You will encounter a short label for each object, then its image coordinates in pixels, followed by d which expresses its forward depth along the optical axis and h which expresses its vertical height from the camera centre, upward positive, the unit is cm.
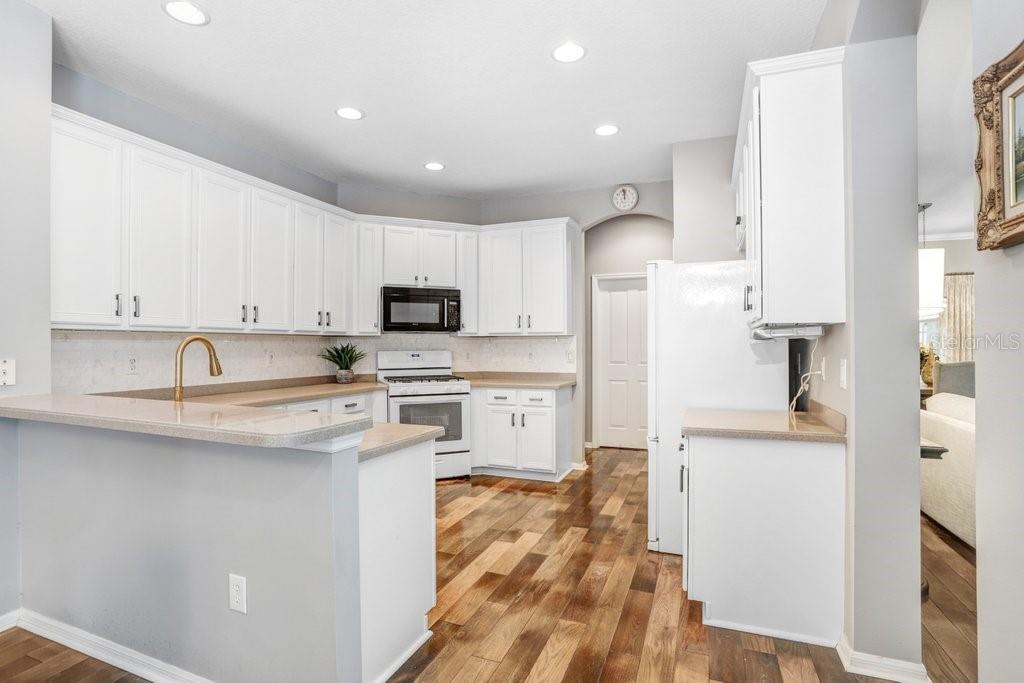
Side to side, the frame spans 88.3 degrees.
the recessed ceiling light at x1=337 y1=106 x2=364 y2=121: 339 +148
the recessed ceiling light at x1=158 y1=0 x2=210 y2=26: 232 +148
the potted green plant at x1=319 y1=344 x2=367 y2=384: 462 -16
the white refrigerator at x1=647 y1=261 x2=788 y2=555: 288 -14
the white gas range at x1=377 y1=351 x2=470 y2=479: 455 -59
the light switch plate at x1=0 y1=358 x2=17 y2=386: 219 -13
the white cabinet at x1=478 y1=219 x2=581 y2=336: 489 +59
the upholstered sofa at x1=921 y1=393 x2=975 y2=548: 296 -79
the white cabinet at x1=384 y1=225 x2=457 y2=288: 483 +78
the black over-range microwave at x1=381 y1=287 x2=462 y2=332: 475 +29
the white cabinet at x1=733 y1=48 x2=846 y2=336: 207 +61
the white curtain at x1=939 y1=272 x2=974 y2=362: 682 +26
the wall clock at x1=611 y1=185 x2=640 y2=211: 491 +133
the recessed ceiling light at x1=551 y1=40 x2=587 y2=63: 266 +148
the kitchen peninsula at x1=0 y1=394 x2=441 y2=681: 164 -70
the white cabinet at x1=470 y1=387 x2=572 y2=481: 464 -84
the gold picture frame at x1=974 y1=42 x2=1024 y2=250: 97 +36
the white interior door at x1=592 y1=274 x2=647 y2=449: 592 -25
